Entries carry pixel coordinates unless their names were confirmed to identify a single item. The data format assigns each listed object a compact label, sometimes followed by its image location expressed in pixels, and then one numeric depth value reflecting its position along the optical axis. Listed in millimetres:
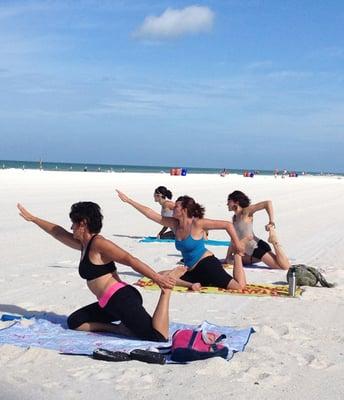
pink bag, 5348
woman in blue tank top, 8273
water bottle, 8133
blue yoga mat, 13179
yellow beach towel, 8242
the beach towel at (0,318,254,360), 5668
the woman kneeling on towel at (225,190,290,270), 10180
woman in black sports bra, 5879
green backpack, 8727
